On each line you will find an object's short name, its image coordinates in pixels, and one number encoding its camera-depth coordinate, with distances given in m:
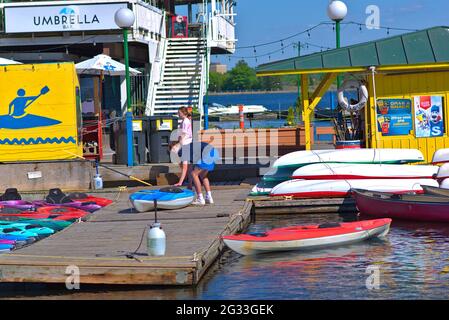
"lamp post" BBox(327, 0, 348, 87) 24.56
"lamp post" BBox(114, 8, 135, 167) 25.48
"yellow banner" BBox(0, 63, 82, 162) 24.19
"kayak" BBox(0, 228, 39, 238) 16.83
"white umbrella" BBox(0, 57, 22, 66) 30.07
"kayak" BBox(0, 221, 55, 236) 17.28
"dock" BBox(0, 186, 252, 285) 13.39
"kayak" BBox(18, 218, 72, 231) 18.12
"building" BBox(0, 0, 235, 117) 34.34
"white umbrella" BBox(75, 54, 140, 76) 32.28
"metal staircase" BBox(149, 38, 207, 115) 36.06
